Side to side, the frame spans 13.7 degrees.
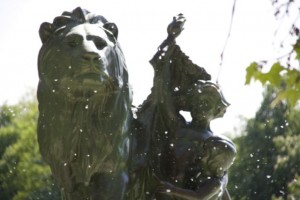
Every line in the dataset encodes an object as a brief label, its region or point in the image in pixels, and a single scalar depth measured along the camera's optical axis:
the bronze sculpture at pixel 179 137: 7.78
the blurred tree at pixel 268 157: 34.95
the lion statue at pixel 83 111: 7.15
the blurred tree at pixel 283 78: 4.56
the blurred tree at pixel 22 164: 34.72
